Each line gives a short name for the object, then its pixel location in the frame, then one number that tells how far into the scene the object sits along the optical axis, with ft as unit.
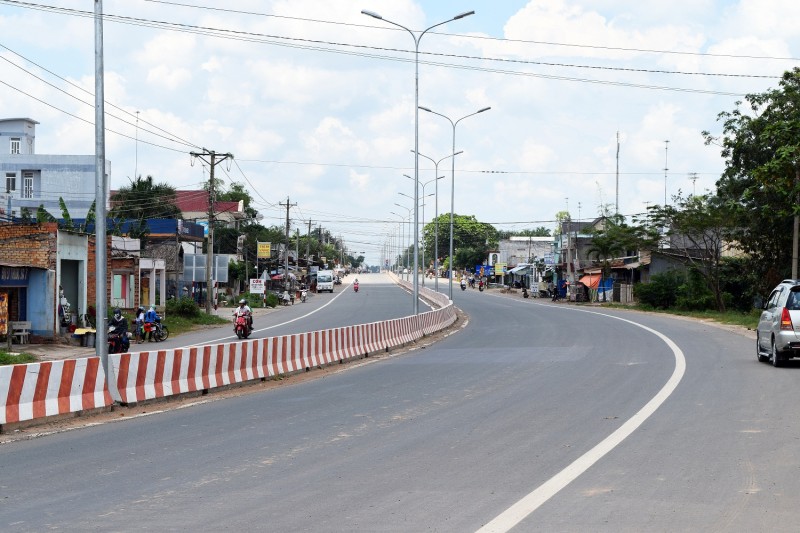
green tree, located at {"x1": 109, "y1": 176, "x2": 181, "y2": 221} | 266.26
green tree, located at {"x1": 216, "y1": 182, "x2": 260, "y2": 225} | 413.22
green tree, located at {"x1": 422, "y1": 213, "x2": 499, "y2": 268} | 567.59
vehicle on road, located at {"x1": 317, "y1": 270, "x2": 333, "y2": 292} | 359.46
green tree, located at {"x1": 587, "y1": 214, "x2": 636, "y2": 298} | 199.52
